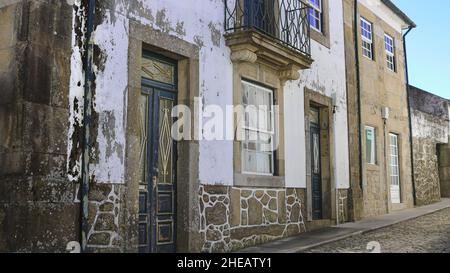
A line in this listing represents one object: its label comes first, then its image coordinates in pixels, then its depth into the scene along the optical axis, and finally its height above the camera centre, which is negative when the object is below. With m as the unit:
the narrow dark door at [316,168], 11.47 +0.56
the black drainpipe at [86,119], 5.71 +0.85
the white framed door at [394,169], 15.28 +0.70
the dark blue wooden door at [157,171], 6.99 +0.31
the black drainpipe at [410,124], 16.31 +2.21
